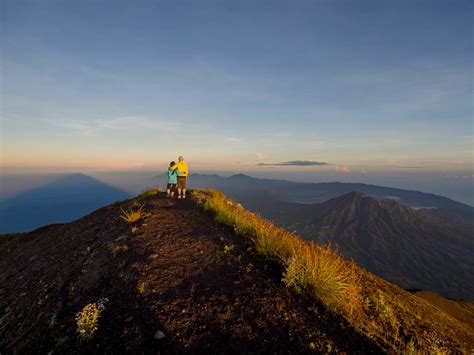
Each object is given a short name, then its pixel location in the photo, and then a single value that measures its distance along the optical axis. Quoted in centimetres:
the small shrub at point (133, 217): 960
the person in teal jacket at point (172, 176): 1456
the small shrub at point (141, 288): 515
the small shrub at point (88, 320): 405
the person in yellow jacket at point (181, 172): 1442
